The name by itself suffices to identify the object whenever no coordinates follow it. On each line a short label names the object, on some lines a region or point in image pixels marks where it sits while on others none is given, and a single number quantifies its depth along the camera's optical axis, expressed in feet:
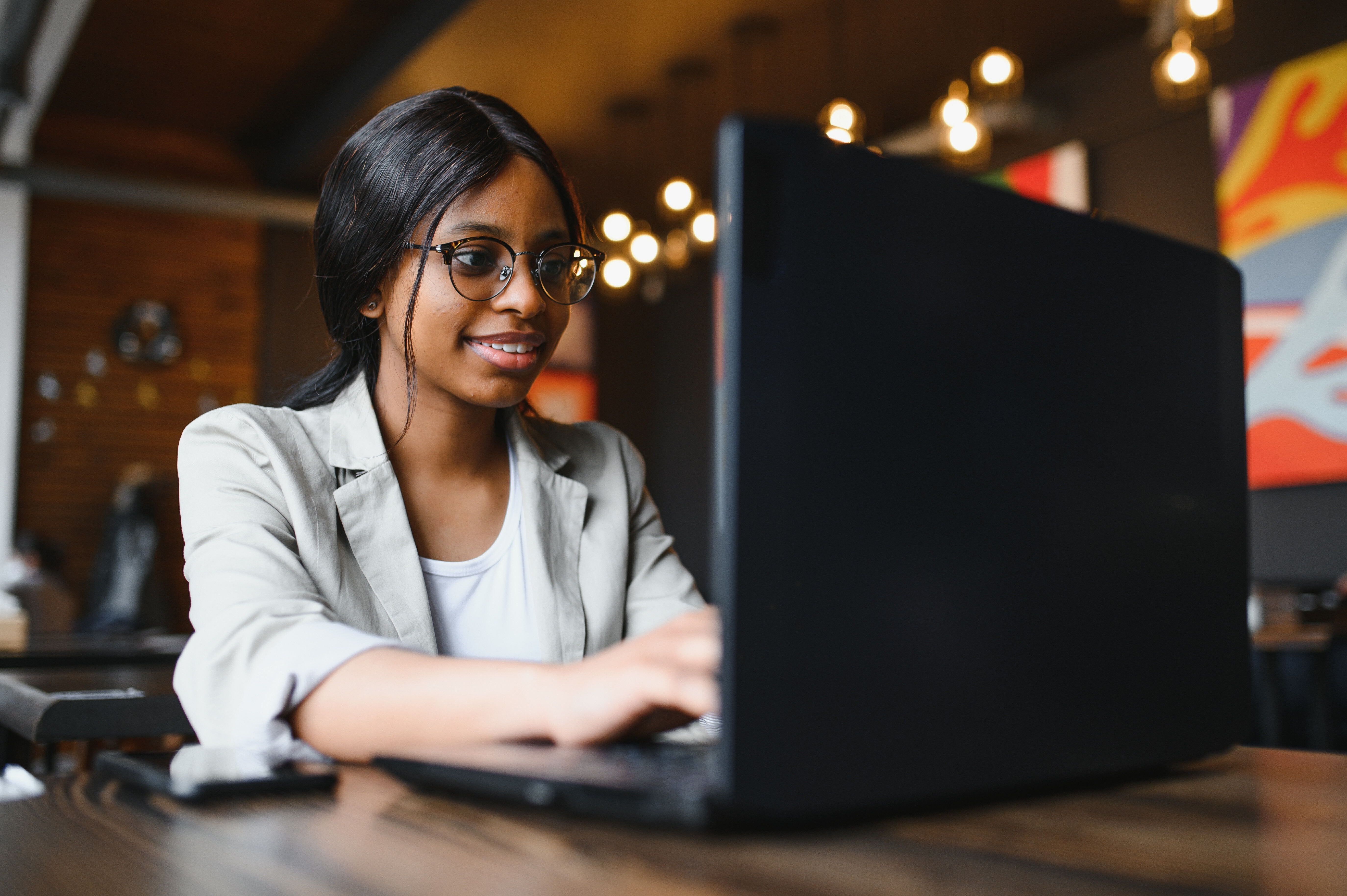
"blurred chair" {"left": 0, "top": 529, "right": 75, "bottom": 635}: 14.75
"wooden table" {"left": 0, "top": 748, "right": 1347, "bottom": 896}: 1.28
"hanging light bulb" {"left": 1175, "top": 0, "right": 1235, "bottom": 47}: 11.20
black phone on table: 1.76
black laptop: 1.43
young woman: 2.32
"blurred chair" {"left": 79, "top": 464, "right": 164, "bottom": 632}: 21.83
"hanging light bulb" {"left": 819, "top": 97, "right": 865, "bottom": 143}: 13.91
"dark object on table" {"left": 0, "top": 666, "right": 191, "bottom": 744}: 3.57
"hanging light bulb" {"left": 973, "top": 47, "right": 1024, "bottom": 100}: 13.24
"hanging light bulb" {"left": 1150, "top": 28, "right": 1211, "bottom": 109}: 12.09
